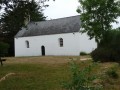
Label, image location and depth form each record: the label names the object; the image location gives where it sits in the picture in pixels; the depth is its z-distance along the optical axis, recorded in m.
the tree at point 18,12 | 9.60
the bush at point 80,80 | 4.41
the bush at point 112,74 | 8.93
